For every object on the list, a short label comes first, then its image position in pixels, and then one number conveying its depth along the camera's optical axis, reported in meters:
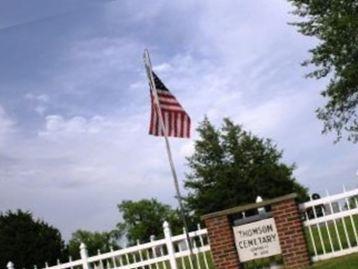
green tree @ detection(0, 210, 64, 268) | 32.69
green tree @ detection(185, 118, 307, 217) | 43.19
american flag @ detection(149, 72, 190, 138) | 13.66
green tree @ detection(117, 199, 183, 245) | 69.12
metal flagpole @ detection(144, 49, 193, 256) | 12.87
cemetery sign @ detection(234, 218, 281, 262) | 13.35
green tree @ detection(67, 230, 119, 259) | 77.62
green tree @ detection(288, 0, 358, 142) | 22.92
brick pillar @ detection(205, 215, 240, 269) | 13.50
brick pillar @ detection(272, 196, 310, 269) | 13.12
